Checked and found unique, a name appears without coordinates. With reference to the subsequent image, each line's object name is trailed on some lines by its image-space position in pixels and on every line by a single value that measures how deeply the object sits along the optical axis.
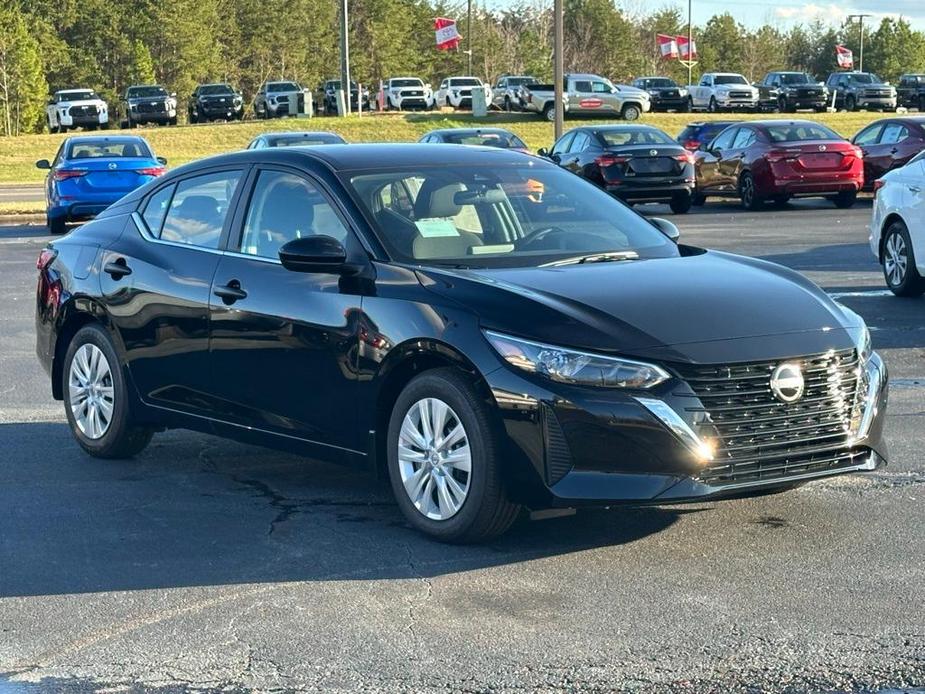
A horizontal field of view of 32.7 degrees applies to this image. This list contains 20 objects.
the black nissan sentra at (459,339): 5.83
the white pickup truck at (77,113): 61.89
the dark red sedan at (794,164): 27.36
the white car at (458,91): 69.50
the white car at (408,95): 68.88
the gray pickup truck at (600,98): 58.66
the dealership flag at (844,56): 89.62
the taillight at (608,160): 27.77
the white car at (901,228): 13.76
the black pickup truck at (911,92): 66.81
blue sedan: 24.42
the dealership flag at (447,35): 66.88
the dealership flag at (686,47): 85.38
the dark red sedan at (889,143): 28.61
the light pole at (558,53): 35.88
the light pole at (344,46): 52.88
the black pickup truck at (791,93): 63.50
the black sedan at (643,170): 27.67
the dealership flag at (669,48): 83.69
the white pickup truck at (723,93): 64.38
